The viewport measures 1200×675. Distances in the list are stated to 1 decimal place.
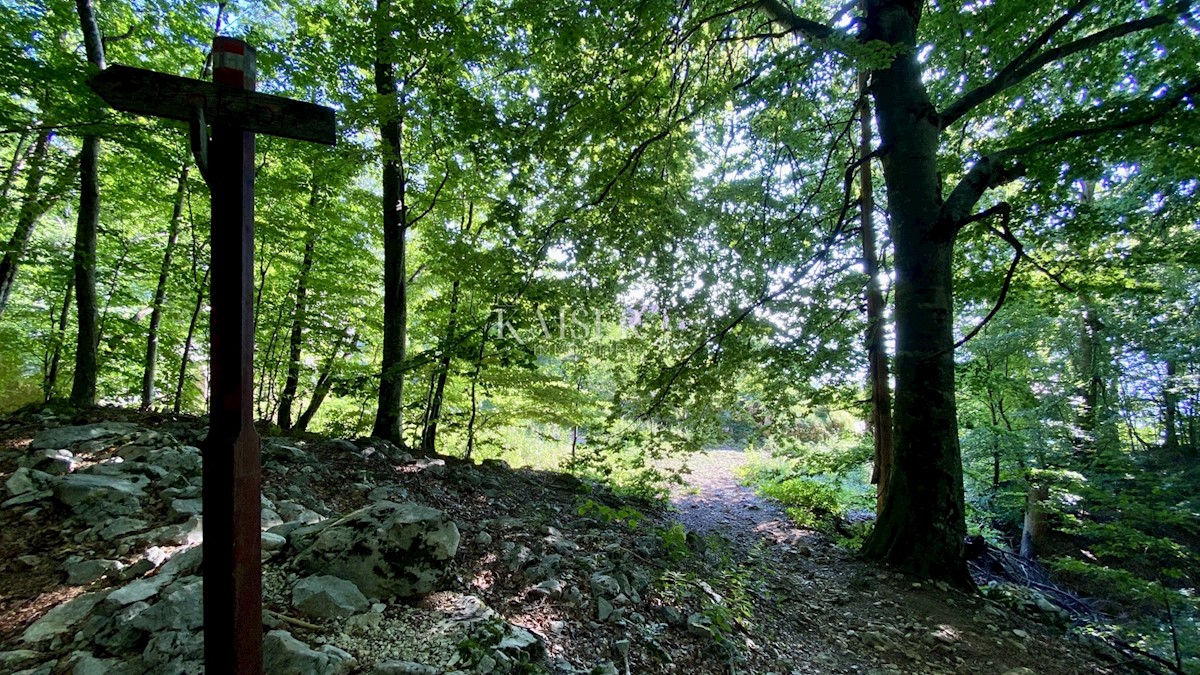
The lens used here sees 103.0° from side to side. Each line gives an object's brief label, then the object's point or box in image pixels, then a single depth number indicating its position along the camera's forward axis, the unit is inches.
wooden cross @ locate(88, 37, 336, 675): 72.7
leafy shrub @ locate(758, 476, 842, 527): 345.6
